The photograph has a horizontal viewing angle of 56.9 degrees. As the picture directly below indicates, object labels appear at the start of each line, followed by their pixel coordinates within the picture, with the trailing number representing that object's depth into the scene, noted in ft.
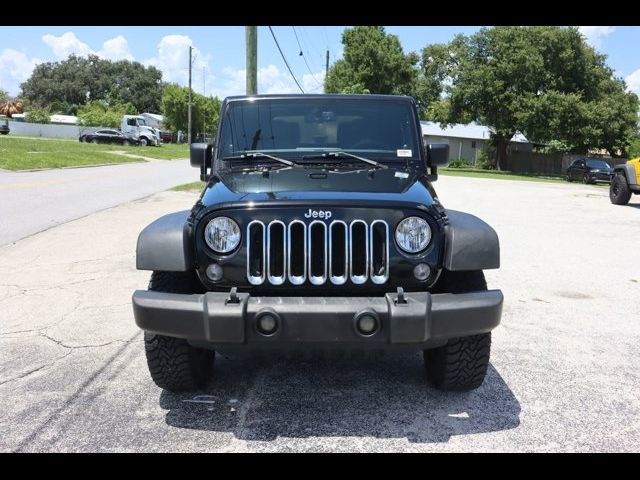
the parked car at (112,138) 155.74
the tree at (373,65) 175.73
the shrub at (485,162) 153.07
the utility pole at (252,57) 43.21
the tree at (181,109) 221.87
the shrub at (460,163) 156.97
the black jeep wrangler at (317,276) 9.27
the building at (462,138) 172.27
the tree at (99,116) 211.82
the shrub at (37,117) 224.53
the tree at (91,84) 317.01
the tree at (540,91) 113.60
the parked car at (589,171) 97.14
